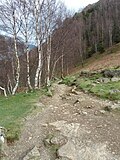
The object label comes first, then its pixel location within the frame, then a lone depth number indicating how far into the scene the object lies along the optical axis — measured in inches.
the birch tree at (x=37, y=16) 331.0
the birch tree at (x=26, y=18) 337.5
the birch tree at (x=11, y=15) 334.2
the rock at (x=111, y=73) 359.6
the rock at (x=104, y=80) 331.1
